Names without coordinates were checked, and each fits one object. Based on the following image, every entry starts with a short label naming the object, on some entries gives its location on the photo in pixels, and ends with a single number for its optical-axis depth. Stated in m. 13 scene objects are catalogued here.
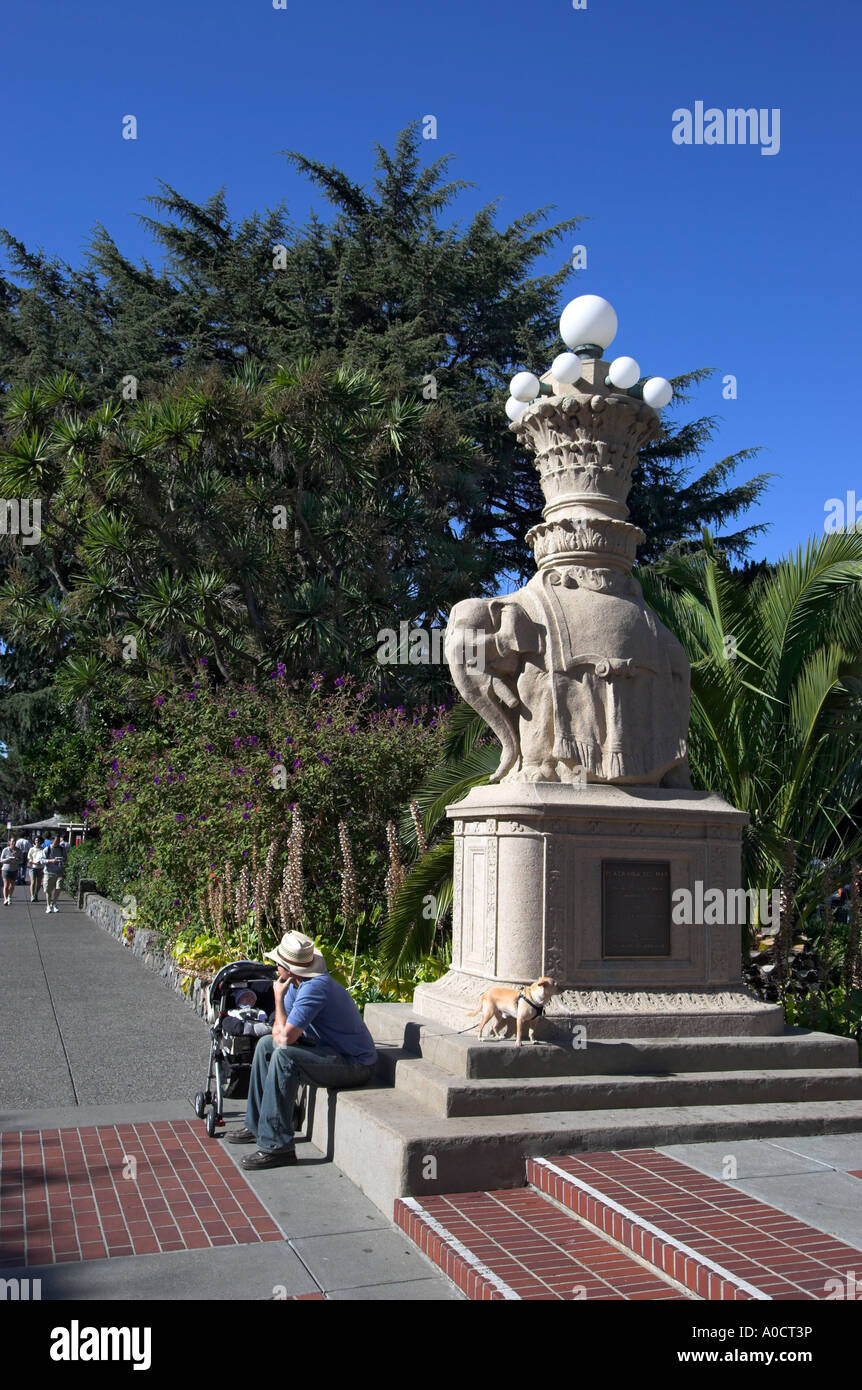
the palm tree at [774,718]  8.75
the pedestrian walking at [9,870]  24.30
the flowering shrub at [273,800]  11.55
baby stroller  6.43
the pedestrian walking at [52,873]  22.44
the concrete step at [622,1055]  5.73
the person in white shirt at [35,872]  26.11
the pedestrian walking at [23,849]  35.72
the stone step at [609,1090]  5.48
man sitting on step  5.77
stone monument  6.23
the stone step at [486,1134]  5.00
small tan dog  5.75
